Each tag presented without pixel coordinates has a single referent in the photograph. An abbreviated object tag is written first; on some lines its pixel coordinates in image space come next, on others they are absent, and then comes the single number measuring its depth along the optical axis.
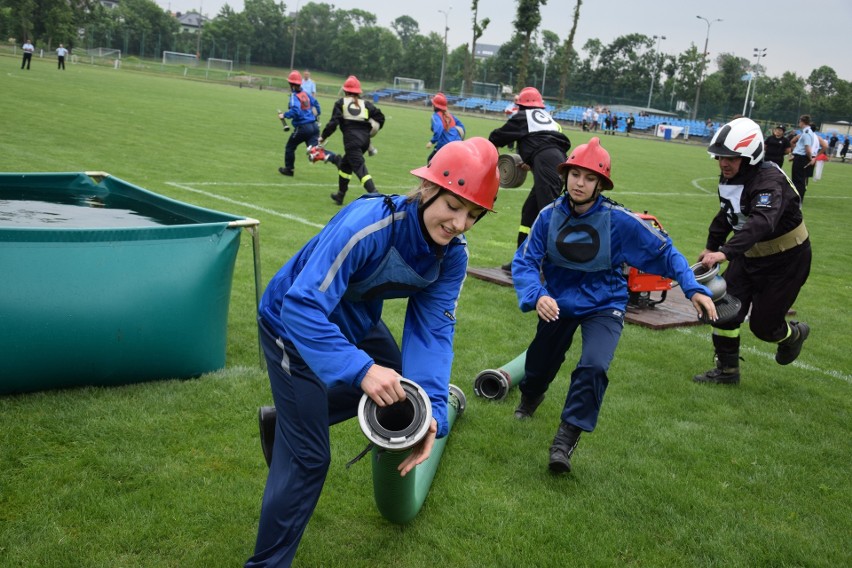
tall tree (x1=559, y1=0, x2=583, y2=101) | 79.85
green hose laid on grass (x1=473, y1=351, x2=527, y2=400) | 6.20
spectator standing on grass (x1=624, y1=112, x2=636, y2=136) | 60.37
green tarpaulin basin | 4.84
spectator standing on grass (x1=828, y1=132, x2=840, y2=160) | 56.06
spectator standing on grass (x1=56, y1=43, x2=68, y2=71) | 52.56
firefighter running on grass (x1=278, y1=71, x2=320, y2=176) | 17.33
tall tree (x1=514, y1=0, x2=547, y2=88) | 80.69
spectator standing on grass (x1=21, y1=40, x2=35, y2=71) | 45.94
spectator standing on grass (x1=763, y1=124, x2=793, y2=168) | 19.91
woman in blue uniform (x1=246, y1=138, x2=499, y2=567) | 2.99
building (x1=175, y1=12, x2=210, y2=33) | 162.00
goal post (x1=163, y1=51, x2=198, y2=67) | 93.44
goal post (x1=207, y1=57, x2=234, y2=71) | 97.75
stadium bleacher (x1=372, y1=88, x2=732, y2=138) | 70.75
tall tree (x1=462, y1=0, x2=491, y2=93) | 90.19
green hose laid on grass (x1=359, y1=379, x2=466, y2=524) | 2.97
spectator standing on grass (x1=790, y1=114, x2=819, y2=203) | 21.31
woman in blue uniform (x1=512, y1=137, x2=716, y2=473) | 5.00
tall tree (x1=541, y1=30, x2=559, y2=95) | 127.82
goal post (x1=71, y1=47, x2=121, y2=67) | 77.39
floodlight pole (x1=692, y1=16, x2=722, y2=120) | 85.46
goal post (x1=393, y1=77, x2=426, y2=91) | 100.61
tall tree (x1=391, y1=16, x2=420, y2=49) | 191.88
